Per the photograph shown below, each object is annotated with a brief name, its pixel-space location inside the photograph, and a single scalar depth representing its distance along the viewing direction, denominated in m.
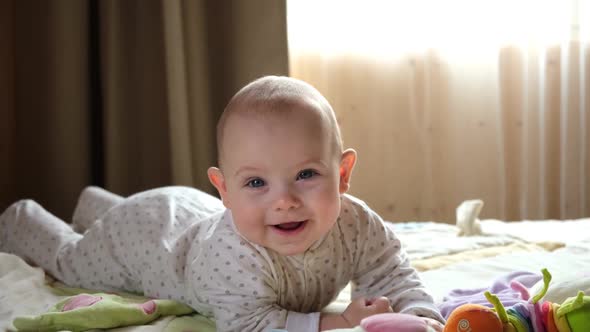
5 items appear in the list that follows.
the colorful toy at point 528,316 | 0.92
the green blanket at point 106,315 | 1.18
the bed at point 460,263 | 1.27
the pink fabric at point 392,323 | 0.96
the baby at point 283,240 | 1.12
